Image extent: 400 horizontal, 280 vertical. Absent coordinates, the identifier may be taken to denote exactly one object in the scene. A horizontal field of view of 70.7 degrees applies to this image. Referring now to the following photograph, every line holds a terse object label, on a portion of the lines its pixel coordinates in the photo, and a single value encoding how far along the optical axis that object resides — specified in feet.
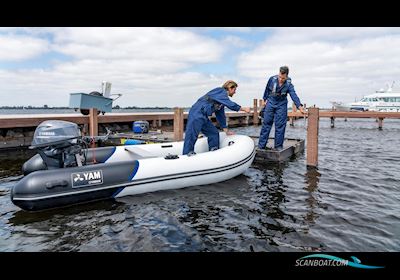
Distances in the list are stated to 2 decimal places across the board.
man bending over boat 18.20
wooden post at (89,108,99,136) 31.27
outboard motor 13.44
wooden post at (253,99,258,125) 74.49
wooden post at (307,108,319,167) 21.54
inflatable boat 12.45
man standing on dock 21.64
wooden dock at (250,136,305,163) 23.45
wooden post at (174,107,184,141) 28.25
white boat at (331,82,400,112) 129.39
